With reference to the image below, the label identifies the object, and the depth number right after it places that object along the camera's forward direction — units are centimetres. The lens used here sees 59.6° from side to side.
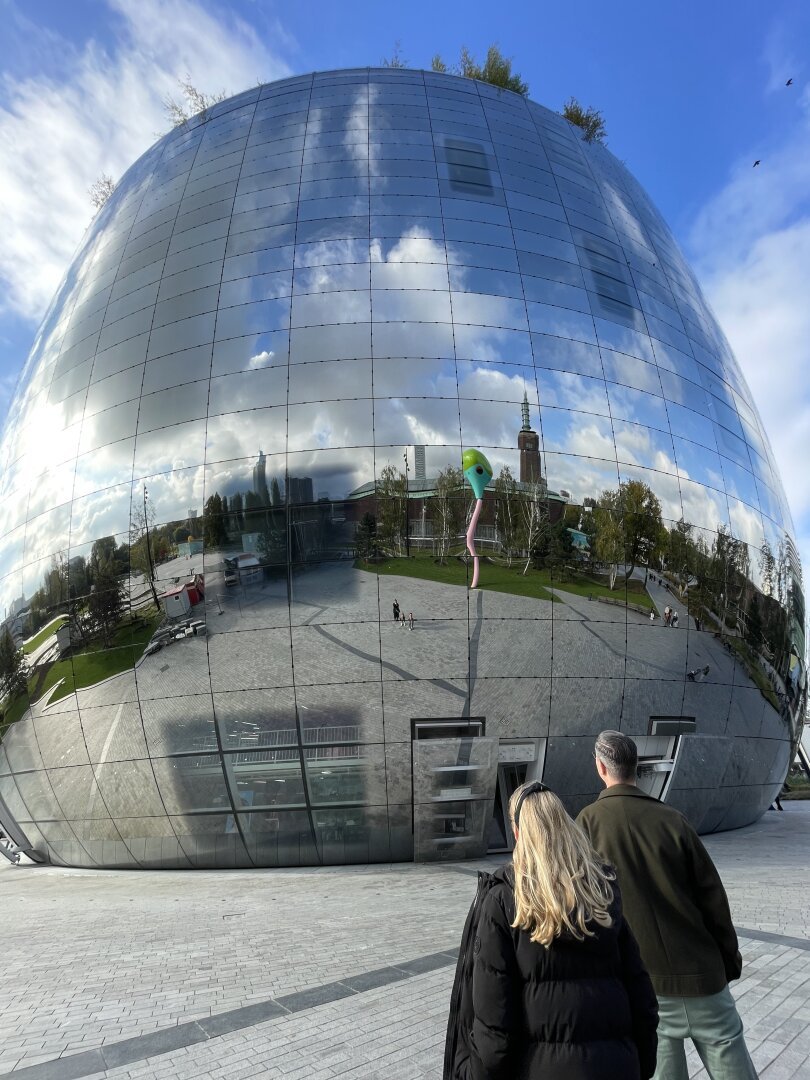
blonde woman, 229
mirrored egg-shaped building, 1045
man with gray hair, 311
